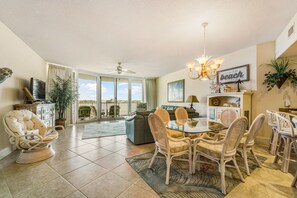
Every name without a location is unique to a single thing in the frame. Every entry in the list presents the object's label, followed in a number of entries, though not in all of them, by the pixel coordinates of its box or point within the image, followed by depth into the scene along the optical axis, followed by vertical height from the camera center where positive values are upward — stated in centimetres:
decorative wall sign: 364 +74
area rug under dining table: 161 -115
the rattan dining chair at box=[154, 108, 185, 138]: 311 -36
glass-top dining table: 206 -49
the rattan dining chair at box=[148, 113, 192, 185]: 183 -69
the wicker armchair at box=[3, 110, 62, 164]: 228 -75
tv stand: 299 -33
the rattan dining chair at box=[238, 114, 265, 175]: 192 -59
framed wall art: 604 +40
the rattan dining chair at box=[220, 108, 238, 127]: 263 -35
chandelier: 239 +65
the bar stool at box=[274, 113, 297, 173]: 197 -65
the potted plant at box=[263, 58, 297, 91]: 301 +61
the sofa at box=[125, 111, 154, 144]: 329 -78
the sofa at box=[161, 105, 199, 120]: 371 -43
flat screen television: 336 +26
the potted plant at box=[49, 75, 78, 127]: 478 +12
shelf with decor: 335 -12
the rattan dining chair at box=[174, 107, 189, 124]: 339 -40
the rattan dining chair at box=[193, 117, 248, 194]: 161 -67
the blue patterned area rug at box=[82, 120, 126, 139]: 421 -115
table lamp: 485 +0
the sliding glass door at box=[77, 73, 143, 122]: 666 +13
